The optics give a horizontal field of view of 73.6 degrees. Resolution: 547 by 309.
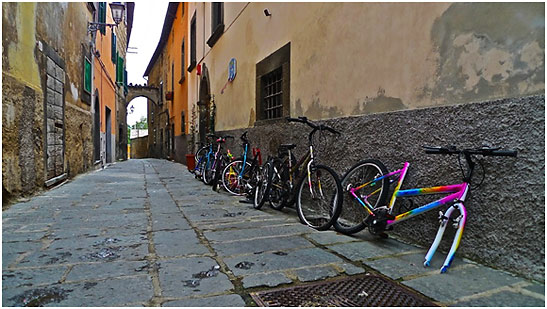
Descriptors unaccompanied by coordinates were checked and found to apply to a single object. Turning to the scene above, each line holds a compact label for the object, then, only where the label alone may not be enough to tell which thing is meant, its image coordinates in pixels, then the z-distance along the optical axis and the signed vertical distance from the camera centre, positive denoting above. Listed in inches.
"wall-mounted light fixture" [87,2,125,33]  399.9 +150.6
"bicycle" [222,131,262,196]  203.5 -15.7
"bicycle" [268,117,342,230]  132.1 -16.6
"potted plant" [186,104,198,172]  457.1 +19.2
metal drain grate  67.6 -28.9
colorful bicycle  83.9 -14.5
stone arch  939.3 +141.9
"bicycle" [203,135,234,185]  241.0 -13.2
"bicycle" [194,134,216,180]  281.9 -9.1
